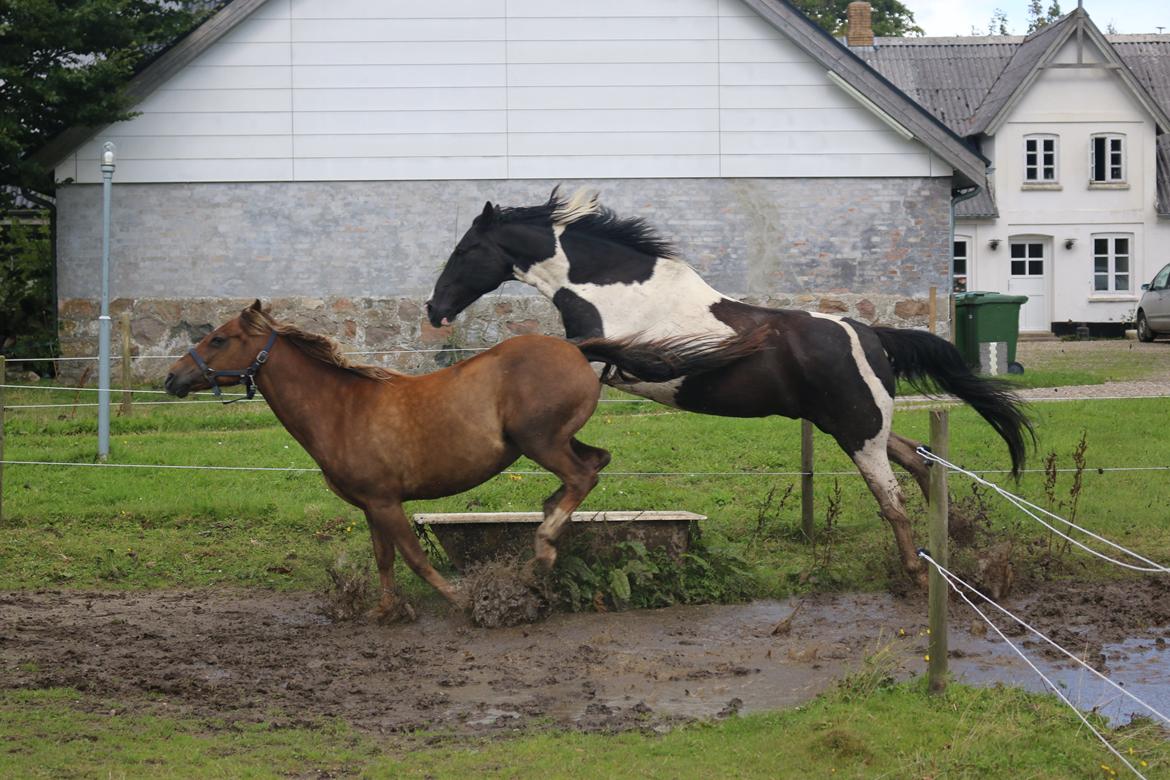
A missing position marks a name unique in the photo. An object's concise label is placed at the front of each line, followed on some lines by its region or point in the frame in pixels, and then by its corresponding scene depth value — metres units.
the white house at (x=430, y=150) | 18.89
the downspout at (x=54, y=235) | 19.17
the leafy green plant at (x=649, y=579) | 8.49
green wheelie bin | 19.70
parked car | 28.41
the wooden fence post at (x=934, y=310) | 18.77
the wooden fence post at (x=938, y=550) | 6.04
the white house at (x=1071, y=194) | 33.59
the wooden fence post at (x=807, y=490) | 10.18
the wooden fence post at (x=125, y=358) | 16.16
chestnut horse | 8.16
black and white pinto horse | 8.75
